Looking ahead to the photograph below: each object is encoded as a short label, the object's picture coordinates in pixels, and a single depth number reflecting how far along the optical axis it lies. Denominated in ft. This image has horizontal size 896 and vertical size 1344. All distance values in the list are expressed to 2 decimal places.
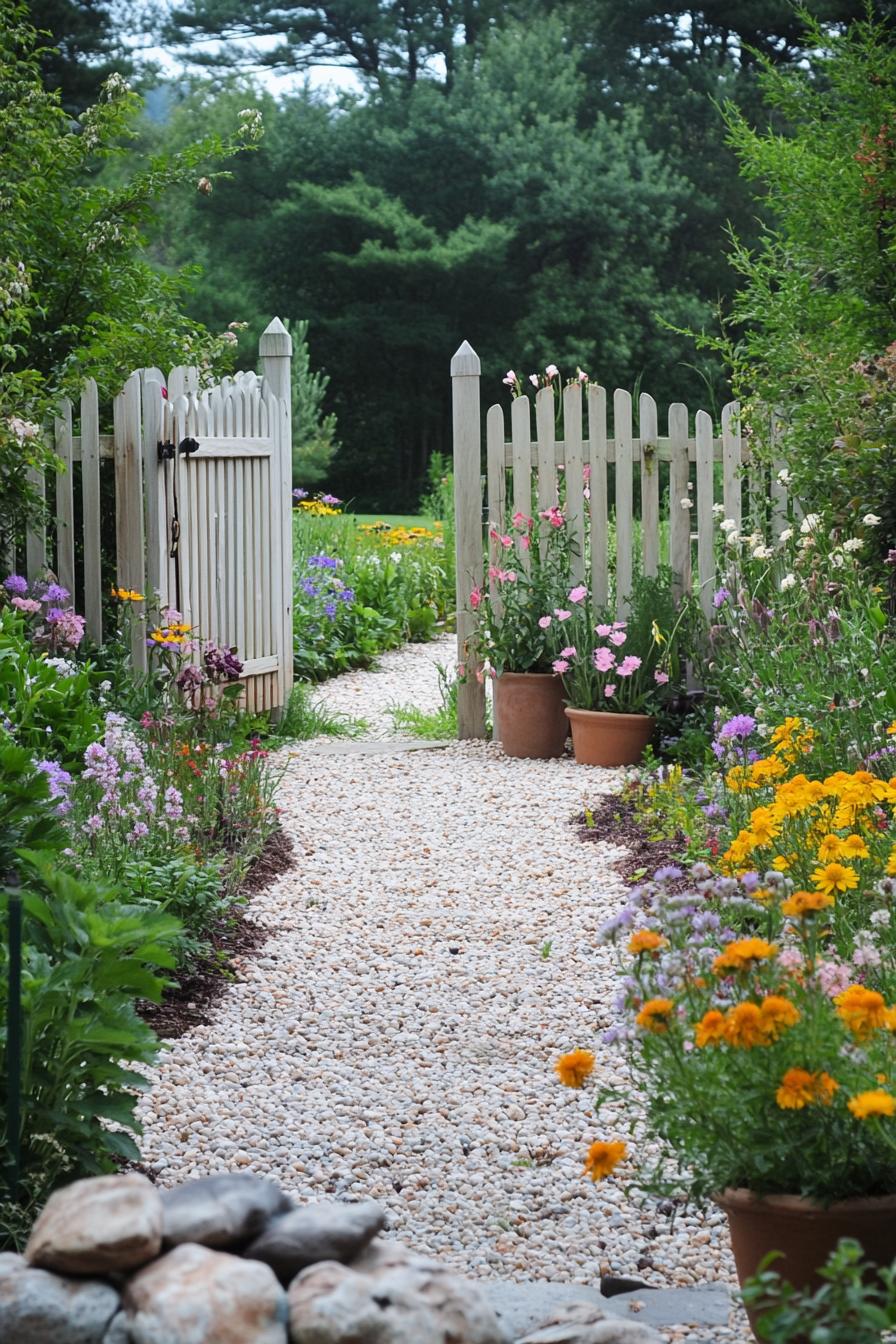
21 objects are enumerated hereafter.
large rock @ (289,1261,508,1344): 12.98
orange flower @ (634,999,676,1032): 15.81
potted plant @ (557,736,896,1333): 15.53
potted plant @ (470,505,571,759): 35.68
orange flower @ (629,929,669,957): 16.92
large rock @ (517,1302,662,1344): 14.36
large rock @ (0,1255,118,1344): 13.38
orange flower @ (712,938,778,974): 15.86
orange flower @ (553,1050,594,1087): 16.50
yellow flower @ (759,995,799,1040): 15.07
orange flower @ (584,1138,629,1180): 16.09
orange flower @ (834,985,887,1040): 15.48
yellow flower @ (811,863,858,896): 19.79
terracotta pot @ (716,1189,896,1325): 15.86
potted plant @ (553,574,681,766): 34.86
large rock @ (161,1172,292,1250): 14.18
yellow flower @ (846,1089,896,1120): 14.07
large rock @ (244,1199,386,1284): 14.21
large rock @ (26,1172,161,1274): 13.51
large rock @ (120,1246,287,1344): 12.89
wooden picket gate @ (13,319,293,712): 35.32
